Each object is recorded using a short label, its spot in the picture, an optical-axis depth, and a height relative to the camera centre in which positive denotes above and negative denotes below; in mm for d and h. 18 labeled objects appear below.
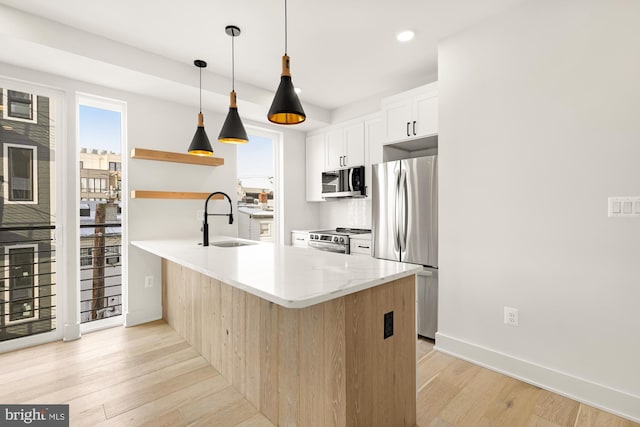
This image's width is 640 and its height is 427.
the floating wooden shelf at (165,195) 3105 +198
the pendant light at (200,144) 2717 +616
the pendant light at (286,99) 1731 +647
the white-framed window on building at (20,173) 2654 +360
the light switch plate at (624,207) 1744 +26
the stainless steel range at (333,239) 3818 -348
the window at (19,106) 2643 +944
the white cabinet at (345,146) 4008 +902
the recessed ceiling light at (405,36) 2502 +1467
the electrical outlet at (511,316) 2209 -756
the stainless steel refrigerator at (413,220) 2807 -73
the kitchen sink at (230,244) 2890 -289
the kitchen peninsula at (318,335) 1322 -620
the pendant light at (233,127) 2352 +658
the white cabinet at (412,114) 2943 +1003
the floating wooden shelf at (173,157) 3096 +603
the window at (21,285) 2676 -637
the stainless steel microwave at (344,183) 3939 +394
